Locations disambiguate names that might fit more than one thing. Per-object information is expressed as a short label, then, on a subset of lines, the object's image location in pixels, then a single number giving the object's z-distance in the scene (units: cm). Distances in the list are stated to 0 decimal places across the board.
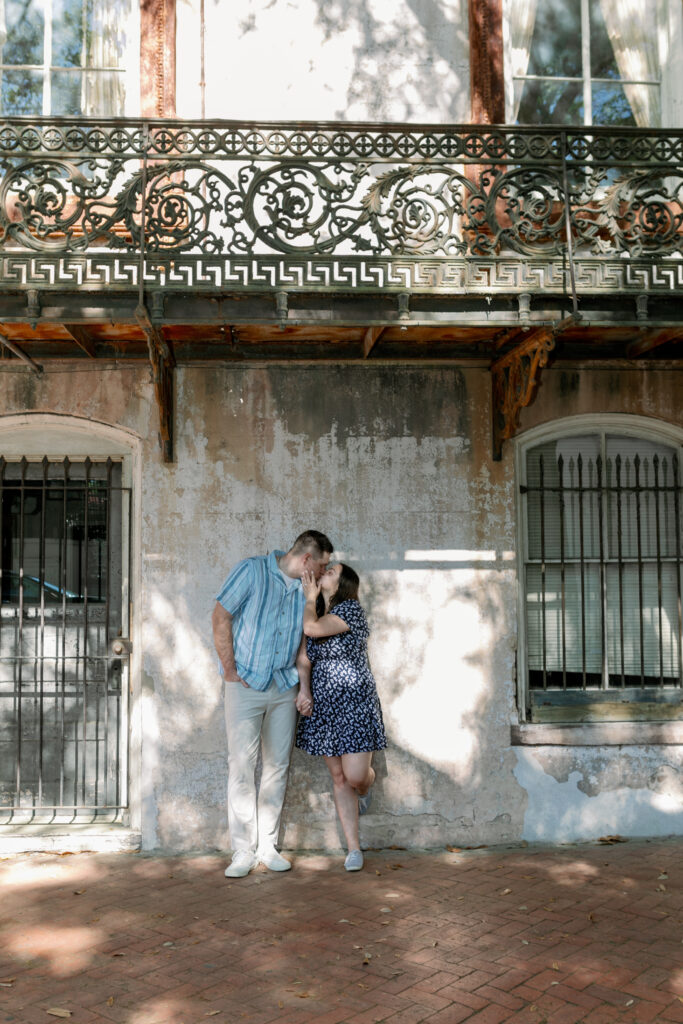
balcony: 548
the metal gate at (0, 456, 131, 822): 668
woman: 596
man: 595
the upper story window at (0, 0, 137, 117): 689
